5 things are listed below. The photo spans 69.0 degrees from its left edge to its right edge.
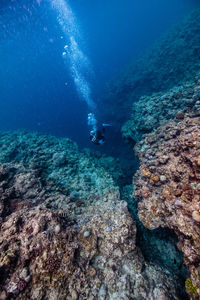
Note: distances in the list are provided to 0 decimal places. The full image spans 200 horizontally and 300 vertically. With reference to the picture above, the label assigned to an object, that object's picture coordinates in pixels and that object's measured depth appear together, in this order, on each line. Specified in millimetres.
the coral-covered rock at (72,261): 2260
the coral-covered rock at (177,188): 2373
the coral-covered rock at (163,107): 5487
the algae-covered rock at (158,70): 12688
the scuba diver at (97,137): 5828
